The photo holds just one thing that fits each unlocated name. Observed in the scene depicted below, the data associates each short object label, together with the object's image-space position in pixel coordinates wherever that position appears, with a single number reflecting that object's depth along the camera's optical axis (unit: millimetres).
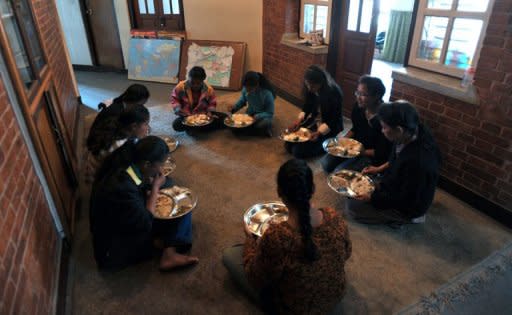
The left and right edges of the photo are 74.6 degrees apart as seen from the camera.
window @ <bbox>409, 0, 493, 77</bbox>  2506
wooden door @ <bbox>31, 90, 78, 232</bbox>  2070
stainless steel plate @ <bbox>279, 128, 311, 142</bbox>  3174
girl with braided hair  1259
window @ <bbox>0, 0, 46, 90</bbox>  2223
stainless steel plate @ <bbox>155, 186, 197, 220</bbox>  2059
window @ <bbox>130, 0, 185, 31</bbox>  5547
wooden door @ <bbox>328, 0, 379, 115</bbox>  3588
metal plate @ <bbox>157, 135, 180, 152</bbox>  2977
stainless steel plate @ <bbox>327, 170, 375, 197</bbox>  2347
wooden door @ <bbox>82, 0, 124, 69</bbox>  5832
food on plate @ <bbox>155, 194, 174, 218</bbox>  2059
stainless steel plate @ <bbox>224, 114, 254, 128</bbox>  3529
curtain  6713
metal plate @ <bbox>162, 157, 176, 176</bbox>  2562
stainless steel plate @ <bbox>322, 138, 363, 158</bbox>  2822
